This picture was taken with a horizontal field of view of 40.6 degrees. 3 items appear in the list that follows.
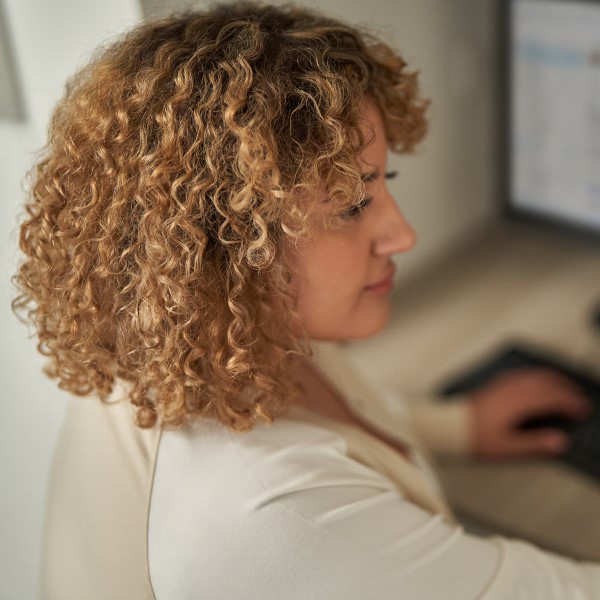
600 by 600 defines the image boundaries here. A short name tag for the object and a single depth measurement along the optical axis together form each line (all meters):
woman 0.62
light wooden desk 0.93
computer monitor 1.12
